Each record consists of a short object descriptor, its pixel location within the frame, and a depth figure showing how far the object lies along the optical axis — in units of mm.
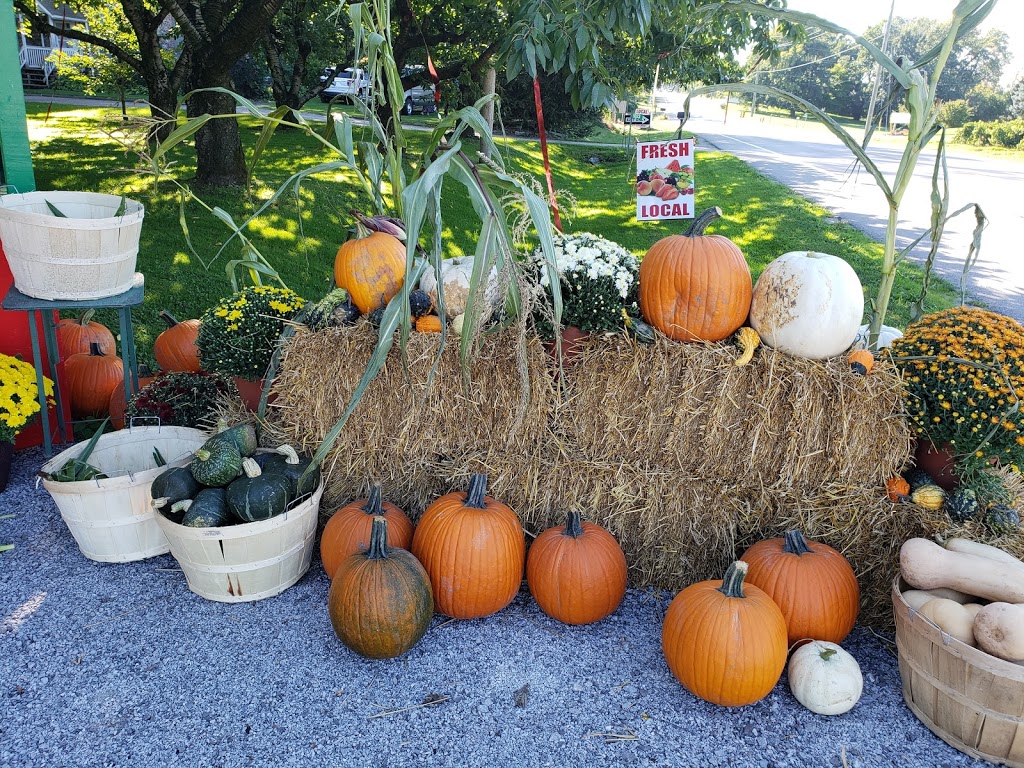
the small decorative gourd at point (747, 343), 2691
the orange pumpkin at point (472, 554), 2676
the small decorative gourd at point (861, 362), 2686
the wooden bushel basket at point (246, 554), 2635
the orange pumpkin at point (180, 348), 4047
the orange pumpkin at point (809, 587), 2523
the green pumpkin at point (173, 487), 2779
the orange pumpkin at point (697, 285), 2691
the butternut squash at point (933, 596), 2352
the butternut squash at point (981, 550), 2363
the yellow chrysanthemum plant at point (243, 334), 3264
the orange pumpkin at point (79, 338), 4375
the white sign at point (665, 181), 6840
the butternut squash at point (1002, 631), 2035
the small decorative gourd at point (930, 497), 2688
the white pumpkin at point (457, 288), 2896
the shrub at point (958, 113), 36125
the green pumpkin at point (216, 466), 2832
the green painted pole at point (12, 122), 3590
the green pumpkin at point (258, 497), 2719
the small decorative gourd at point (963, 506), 2625
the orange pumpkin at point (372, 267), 3037
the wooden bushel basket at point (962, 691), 2045
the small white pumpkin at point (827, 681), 2326
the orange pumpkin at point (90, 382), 4215
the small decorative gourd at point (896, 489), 2758
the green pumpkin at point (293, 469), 2893
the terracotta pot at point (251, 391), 3445
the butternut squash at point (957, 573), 2262
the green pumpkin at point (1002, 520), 2611
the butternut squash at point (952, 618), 2172
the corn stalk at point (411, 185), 2164
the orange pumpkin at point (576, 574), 2676
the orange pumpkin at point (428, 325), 2967
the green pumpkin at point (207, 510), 2678
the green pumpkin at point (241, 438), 2984
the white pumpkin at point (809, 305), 2625
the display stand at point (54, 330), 3297
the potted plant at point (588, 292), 2795
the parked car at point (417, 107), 22120
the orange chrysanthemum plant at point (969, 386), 2559
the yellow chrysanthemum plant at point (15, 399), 3402
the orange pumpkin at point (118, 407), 3773
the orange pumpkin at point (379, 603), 2422
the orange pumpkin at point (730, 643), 2277
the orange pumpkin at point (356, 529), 2785
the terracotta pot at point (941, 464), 2758
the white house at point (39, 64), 19438
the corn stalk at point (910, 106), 2578
